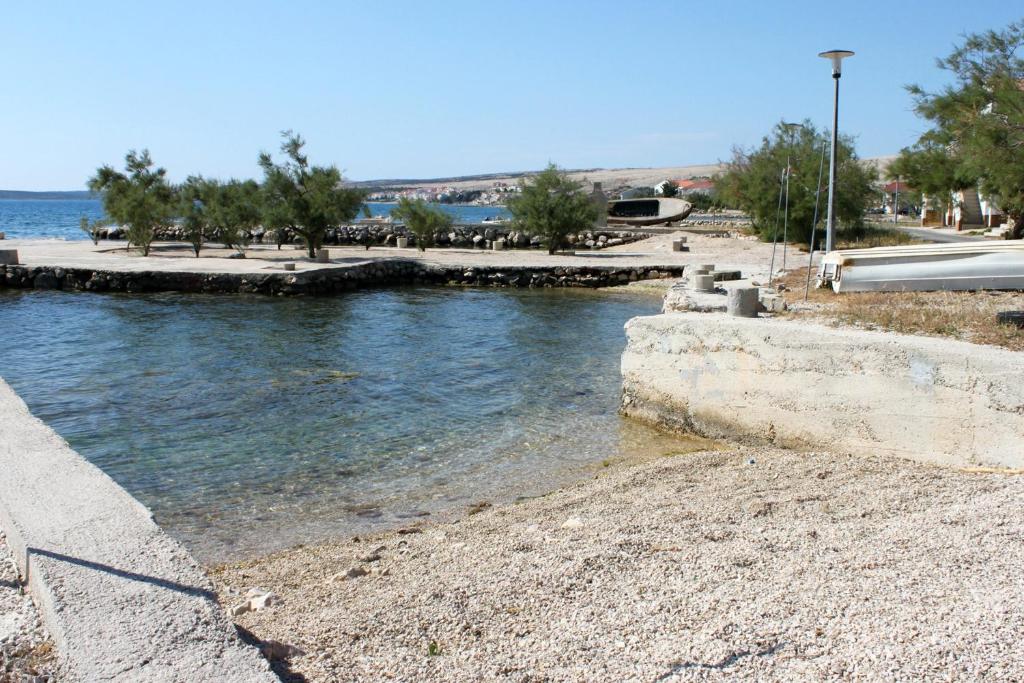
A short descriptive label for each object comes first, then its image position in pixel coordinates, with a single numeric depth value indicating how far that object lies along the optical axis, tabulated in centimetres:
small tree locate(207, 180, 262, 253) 3631
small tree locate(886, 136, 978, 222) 2517
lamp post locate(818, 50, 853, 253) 1681
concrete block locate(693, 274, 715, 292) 1788
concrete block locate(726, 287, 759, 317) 1174
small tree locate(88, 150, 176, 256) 3591
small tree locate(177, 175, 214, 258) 3597
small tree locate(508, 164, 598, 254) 3662
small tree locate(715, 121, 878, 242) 3306
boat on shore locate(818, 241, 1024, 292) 1256
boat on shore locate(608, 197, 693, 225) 5528
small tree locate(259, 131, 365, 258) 3416
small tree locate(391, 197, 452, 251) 4088
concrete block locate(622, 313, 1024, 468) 829
